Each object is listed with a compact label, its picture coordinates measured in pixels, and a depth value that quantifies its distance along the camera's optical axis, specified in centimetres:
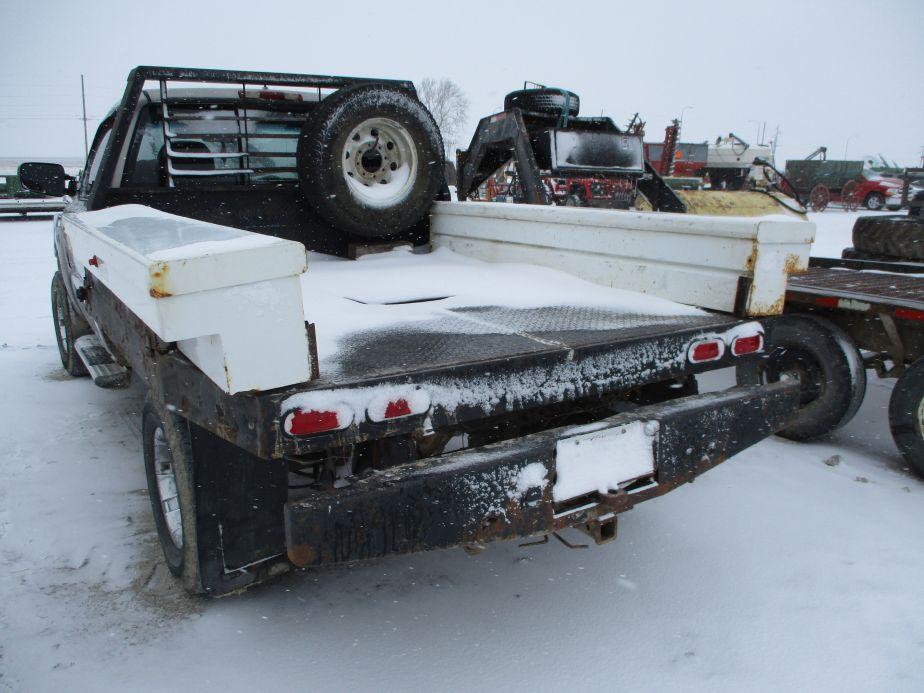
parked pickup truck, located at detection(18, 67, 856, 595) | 169
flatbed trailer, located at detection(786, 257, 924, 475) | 335
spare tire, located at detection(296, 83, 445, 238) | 349
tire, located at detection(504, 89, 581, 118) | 743
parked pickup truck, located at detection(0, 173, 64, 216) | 1883
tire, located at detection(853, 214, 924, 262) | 548
